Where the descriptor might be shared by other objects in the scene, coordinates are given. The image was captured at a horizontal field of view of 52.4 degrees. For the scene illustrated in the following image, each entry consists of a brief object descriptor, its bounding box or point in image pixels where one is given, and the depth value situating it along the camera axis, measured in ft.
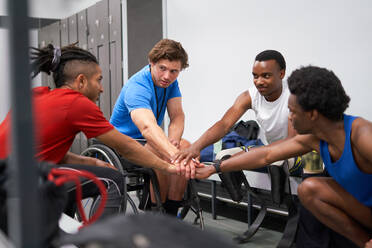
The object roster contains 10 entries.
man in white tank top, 7.82
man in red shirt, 4.91
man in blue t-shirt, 7.11
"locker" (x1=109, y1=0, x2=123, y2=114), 15.47
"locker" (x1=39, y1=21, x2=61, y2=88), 20.27
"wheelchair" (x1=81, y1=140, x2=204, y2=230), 6.97
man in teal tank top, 5.15
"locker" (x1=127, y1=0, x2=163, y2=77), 15.06
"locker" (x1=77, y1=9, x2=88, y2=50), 17.54
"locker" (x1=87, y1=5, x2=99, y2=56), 16.87
